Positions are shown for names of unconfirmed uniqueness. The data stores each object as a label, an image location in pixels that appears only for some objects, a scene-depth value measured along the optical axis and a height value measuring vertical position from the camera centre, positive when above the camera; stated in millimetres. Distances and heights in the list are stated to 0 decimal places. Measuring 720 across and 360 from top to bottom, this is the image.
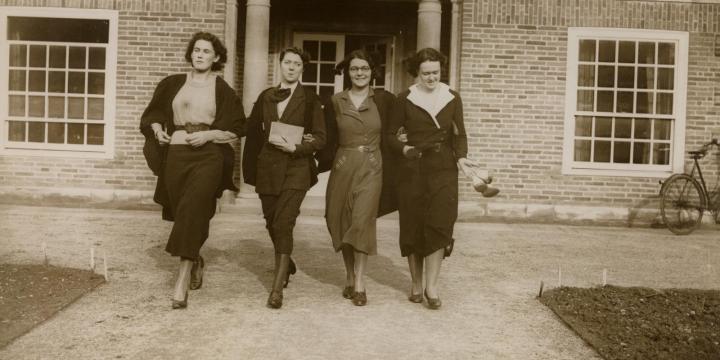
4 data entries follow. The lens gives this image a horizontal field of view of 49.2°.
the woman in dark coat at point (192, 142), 5234 +30
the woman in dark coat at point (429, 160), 5430 -37
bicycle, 10125 -471
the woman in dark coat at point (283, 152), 5410 -19
